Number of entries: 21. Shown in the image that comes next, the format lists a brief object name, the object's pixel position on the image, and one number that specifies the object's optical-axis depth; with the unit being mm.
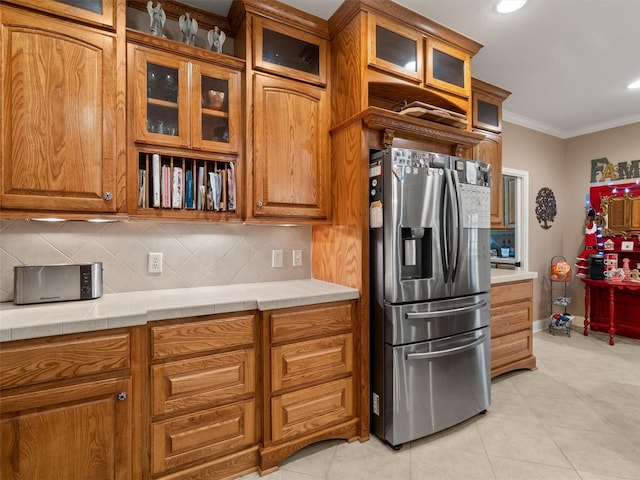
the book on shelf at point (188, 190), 1900
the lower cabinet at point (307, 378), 1784
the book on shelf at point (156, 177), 1796
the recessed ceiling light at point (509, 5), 2010
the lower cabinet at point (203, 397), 1553
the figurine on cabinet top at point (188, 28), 1959
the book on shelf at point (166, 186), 1828
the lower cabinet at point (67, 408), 1272
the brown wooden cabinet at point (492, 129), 3100
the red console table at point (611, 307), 3842
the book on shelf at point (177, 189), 1854
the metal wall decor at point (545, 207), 4312
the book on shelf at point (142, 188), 1771
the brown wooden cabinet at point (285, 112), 1986
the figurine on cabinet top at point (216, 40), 2020
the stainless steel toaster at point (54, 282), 1591
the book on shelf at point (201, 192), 1933
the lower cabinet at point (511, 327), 2846
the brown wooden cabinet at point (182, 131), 1751
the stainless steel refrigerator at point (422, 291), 1937
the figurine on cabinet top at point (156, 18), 1874
